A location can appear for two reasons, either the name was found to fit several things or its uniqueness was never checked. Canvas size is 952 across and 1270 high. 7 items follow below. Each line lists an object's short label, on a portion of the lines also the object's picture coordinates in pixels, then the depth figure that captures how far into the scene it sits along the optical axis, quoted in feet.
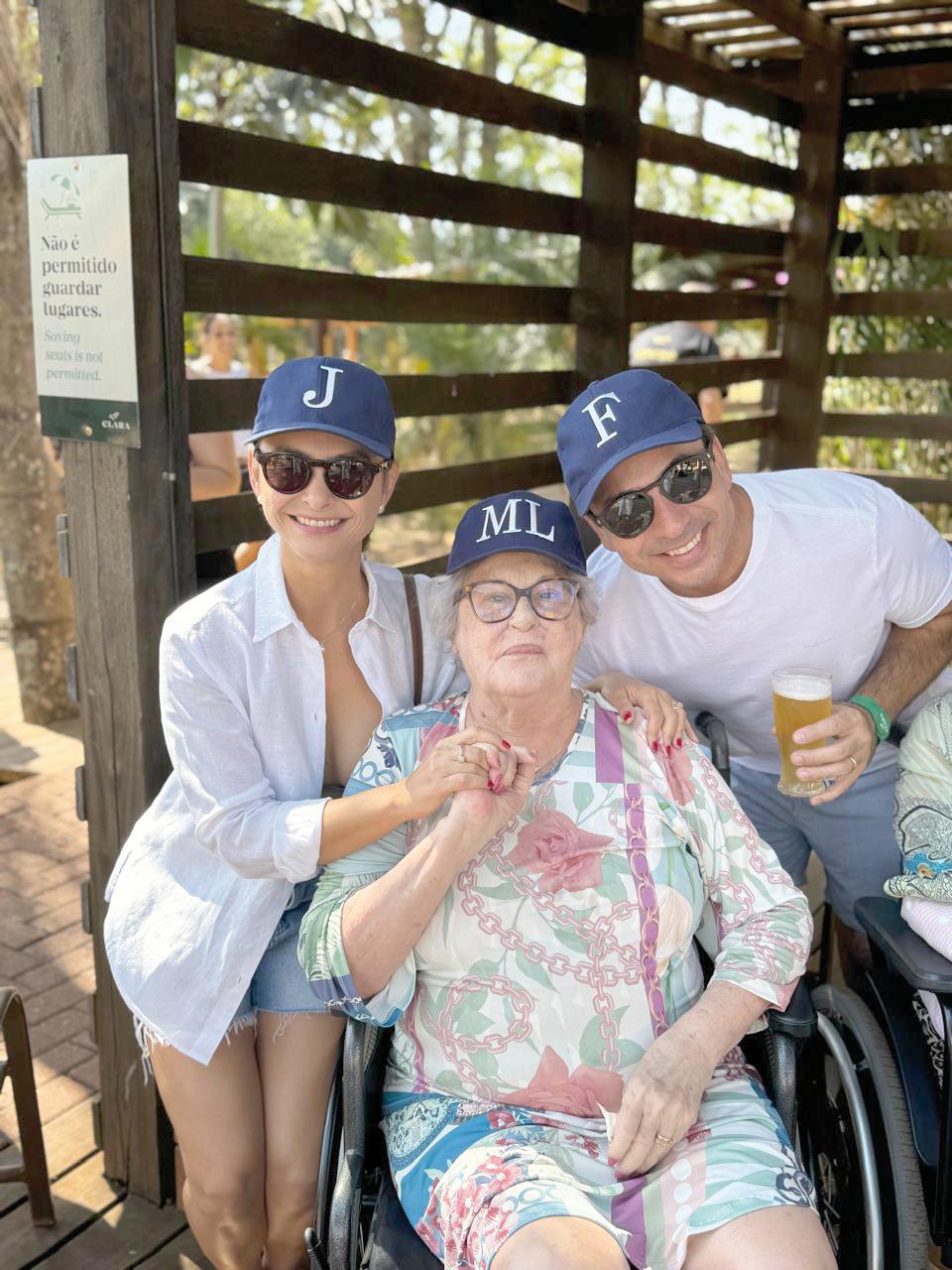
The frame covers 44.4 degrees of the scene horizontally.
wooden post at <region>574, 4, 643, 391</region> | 12.05
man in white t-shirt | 6.61
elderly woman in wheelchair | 5.35
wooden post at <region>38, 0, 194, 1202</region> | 6.77
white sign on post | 6.93
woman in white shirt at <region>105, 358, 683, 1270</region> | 6.24
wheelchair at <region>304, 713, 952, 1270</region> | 5.52
